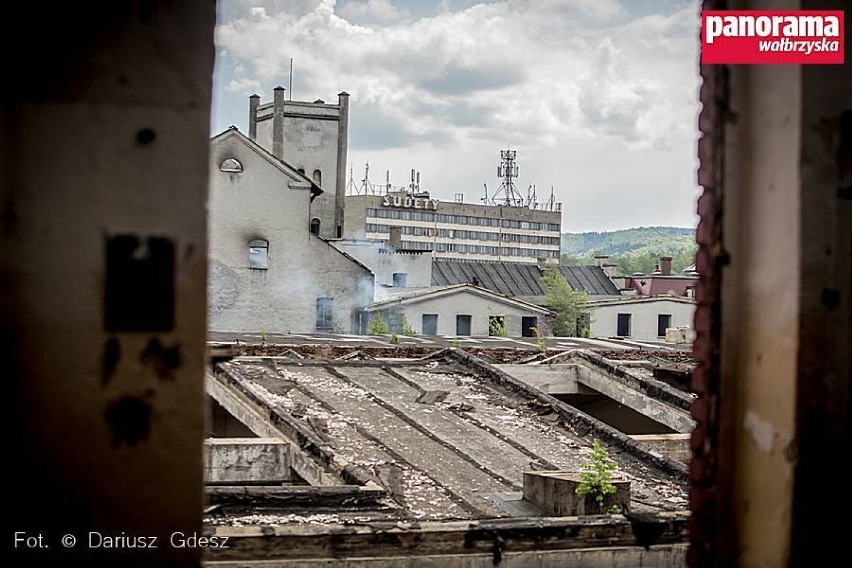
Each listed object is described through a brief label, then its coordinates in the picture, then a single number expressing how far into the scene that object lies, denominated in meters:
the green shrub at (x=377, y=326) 28.98
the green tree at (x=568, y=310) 35.72
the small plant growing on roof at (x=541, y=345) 19.20
